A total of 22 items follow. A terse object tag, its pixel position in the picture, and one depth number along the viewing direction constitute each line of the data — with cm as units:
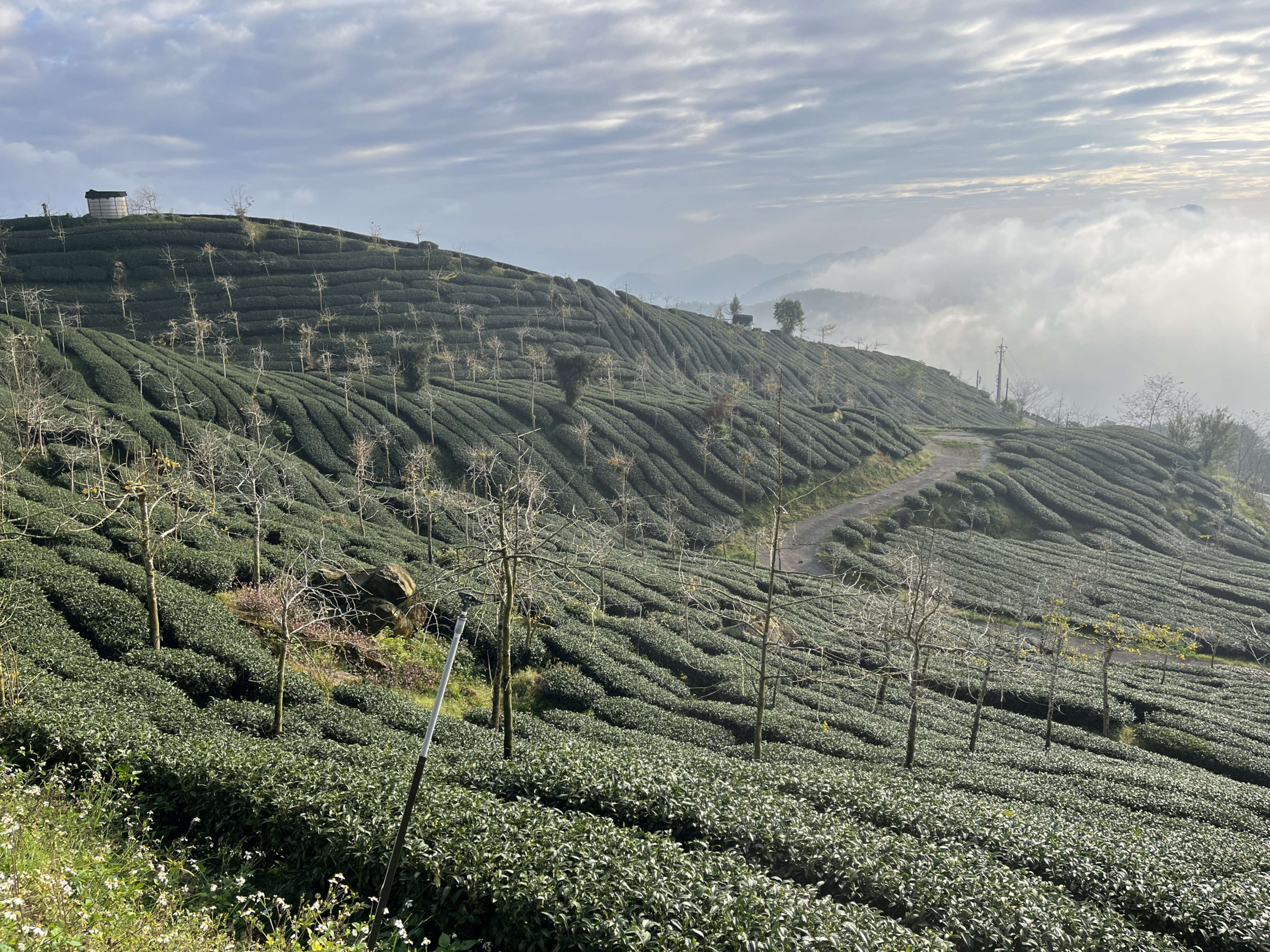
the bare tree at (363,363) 7844
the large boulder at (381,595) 3022
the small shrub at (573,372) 8412
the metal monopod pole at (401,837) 700
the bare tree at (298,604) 1944
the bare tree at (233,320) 9300
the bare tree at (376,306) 10431
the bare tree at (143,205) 12050
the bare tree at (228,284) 9656
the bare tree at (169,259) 10362
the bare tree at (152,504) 2312
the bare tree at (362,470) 5172
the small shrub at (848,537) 7394
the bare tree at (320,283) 10444
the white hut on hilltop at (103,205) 11600
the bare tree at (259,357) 7844
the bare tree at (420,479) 5575
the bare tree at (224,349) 7325
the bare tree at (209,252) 10394
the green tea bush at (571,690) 3036
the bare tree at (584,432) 7694
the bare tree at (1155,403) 15875
